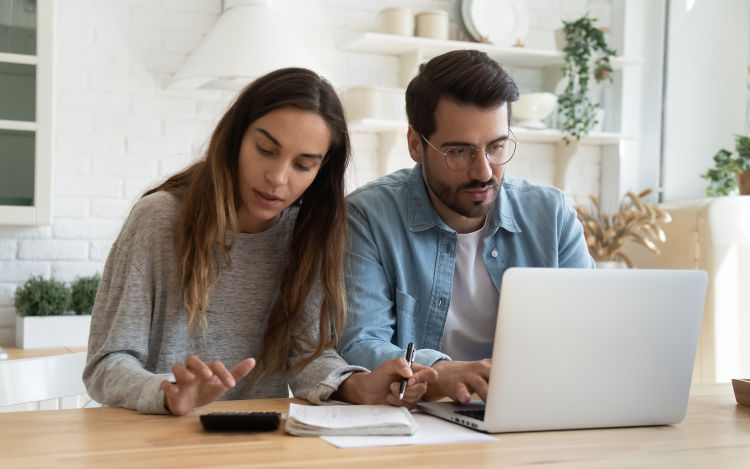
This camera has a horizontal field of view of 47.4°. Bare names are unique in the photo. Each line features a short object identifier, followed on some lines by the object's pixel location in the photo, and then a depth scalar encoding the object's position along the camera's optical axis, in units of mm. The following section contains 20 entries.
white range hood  2793
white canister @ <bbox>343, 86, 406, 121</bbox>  3238
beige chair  3008
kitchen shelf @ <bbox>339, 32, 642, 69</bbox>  3301
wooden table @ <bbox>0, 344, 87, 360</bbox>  2704
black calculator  1101
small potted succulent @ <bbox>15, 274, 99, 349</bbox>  2840
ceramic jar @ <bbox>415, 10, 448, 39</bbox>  3354
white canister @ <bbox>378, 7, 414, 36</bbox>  3316
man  1698
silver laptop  1127
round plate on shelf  3497
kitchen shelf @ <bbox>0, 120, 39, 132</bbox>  2828
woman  1379
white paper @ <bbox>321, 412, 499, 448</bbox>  1061
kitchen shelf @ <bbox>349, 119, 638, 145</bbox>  3234
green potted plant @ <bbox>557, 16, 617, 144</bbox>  3467
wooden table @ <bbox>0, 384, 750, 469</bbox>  956
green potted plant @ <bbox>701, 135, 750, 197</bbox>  3289
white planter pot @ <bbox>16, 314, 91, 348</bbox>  2836
